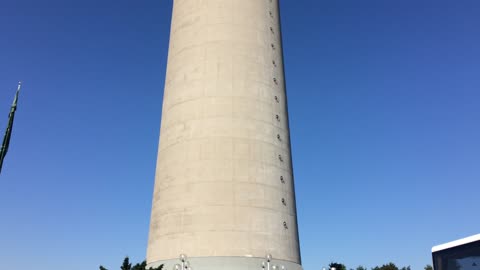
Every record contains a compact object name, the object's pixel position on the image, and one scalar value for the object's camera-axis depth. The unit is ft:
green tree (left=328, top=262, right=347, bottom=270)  157.38
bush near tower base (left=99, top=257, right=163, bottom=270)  71.72
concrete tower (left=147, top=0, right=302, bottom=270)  92.27
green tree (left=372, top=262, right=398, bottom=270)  240.96
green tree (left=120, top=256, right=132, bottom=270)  71.68
